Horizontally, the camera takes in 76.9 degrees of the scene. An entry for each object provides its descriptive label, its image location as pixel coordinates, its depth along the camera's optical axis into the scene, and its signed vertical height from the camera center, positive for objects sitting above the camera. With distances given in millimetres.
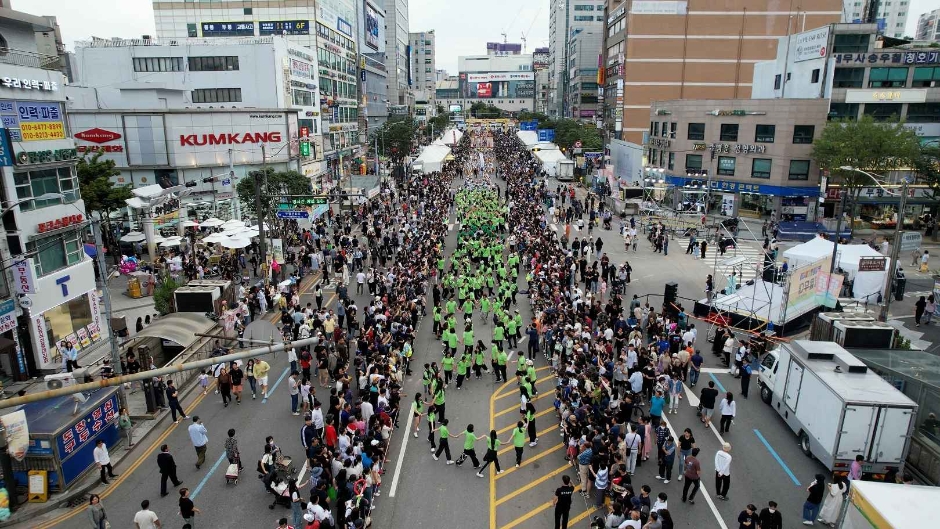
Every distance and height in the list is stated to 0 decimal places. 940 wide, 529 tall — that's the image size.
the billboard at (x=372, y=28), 99562 +16304
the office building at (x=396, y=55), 135200 +16007
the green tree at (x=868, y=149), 37781 -1494
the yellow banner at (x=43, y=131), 19781 -237
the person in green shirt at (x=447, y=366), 17688 -7046
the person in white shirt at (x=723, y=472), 12305 -7122
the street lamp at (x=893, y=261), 19377 -4435
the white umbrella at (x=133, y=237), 32312 -6056
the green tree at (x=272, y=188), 34844 -4171
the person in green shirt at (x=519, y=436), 13734 -7055
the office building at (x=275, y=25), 65938 +10954
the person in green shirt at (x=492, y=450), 13148 -7129
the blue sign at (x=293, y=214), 28703 -4268
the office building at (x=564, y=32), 147000 +24421
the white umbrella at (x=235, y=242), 28812 -5652
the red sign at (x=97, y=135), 44125 -818
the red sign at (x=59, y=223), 20470 -3482
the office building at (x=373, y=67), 95331 +10041
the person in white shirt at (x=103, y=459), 13469 -7486
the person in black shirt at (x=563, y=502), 11250 -7087
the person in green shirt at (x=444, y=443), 13992 -7398
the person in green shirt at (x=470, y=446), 13570 -7240
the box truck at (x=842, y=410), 12781 -6275
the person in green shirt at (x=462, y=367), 17969 -7178
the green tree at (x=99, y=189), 30672 -3372
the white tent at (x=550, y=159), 70688 -4010
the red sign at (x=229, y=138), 45941 -1108
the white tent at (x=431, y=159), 63219 -3633
